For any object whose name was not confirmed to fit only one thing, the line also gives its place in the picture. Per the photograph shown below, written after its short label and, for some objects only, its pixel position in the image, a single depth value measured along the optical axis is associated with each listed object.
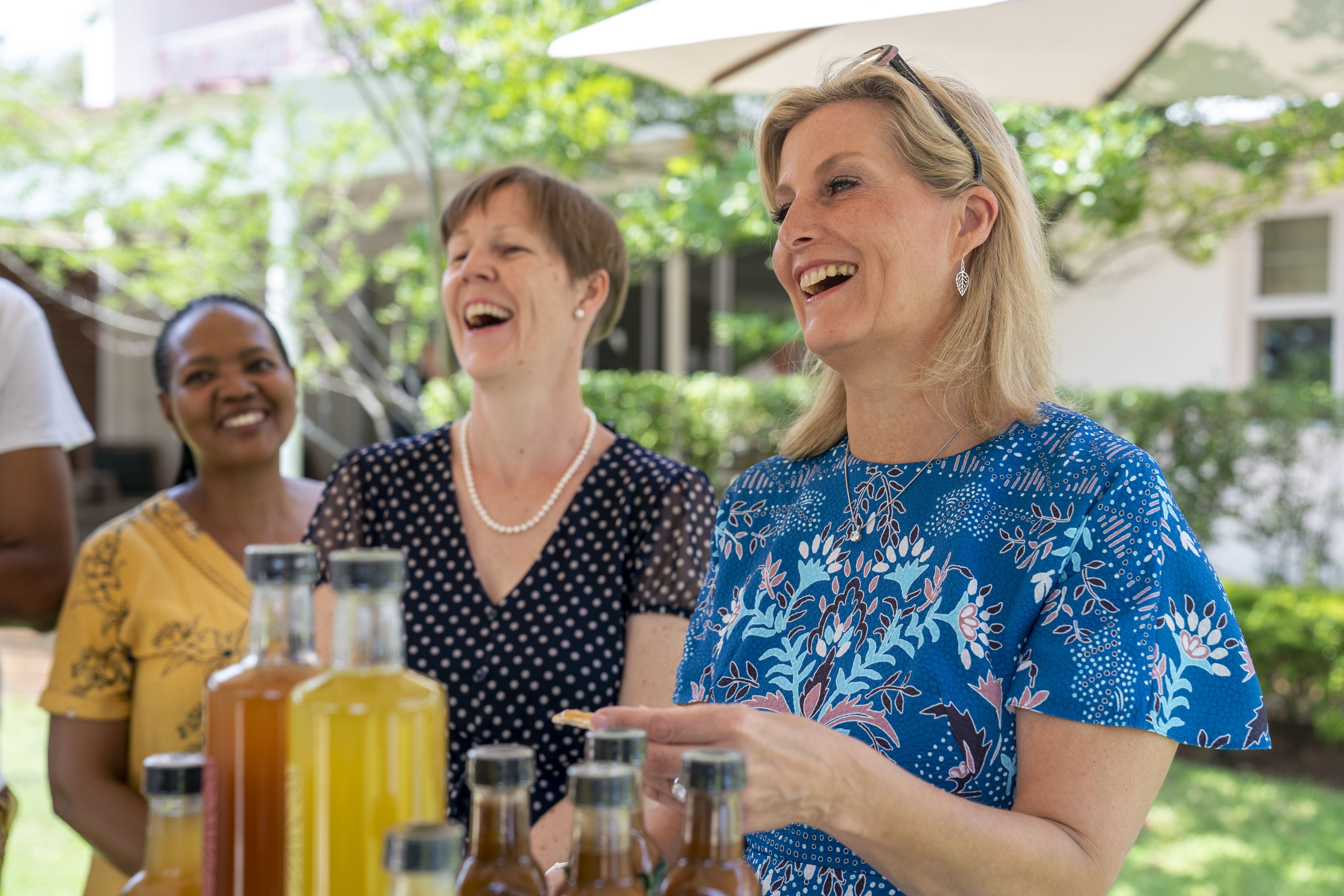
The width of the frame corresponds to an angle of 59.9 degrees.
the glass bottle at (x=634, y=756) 0.96
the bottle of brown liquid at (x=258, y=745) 0.95
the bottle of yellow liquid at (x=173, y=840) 0.97
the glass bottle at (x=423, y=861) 0.76
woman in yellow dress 2.58
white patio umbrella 3.00
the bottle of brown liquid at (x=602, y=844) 0.89
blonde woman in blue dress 1.42
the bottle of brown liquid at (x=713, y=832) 0.92
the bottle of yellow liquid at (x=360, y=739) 0.86
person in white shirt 2.67
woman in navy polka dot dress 2.46
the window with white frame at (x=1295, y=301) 9.33
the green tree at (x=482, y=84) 6.33
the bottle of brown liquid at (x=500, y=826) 0.91
